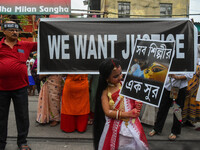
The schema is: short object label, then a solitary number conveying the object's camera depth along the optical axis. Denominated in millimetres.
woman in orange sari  3928
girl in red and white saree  1877
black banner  3260
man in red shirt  2908
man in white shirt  3627
